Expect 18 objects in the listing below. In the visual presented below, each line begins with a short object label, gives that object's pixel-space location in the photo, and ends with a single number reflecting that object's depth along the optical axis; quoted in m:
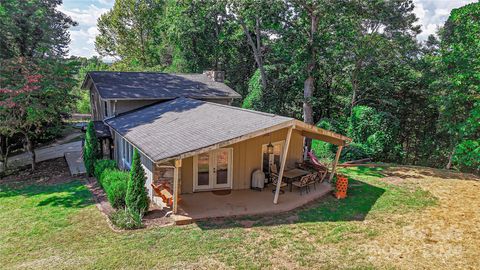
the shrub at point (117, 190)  10.34
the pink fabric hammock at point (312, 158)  15.62
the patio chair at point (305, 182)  11.47
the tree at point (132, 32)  37.22
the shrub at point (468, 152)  15.27
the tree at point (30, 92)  15.22
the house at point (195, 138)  9.42
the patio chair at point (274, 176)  11.80
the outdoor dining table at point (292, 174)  11.86
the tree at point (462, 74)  14.81
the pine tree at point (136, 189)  9.40
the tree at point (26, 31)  16.14
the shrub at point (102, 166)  13.06
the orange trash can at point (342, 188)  11.60
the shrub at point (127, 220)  8.84
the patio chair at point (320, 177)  12.46
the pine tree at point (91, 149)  14.51
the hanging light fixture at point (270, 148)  12.37
